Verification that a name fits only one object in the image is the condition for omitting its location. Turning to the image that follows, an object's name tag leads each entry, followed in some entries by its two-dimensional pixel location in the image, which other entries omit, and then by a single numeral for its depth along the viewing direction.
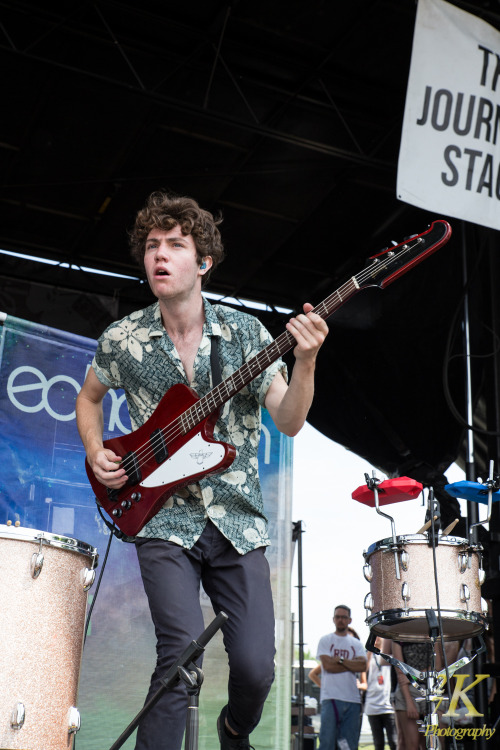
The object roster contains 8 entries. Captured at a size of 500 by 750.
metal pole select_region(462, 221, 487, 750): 5.30
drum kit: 4.19
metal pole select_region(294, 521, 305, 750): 6.93
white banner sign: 4.99
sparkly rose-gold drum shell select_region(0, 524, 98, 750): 2.50
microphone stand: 1.94
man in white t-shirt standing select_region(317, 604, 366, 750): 8.00
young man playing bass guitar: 2.70
